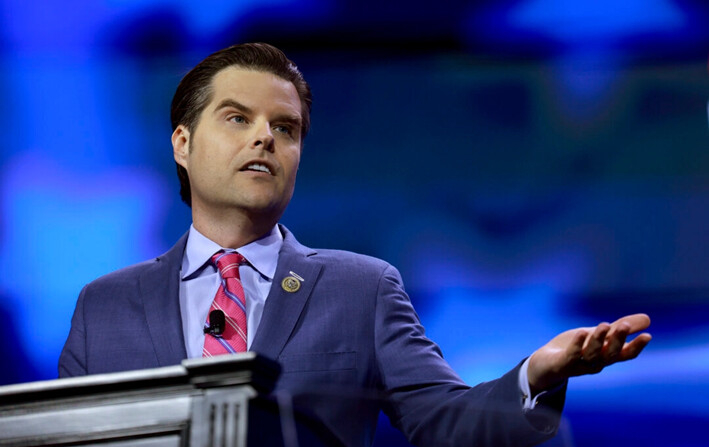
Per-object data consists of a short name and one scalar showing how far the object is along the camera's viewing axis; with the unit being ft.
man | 20.30
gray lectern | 18.79
